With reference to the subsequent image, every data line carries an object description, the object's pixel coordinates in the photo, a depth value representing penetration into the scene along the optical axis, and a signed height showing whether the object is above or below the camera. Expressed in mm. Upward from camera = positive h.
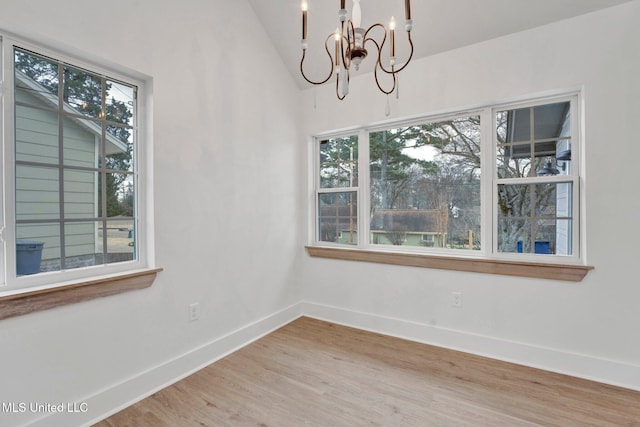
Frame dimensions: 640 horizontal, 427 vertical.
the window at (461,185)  2338 +243
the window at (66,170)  1528 +248
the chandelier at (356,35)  1319 +878
